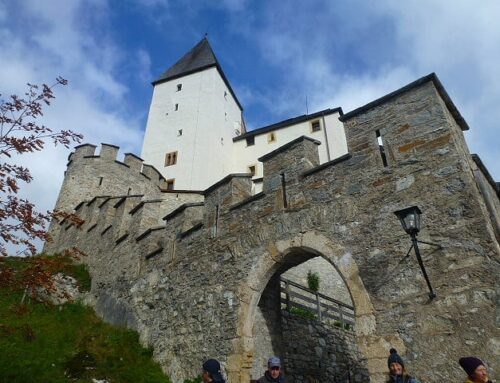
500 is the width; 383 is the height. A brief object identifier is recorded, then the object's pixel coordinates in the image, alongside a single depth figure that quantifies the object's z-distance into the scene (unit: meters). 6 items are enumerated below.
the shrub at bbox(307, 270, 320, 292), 17.35
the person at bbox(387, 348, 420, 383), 3.93
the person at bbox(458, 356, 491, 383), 3.22
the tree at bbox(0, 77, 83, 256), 4.85
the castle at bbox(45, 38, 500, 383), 4.48
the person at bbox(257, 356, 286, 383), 4.13
